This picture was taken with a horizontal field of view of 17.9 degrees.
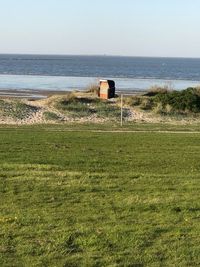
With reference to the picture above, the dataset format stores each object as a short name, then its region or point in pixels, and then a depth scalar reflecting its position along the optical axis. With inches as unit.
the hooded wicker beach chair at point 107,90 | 1644.9
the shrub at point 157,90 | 1774.4
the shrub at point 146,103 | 1462.8
